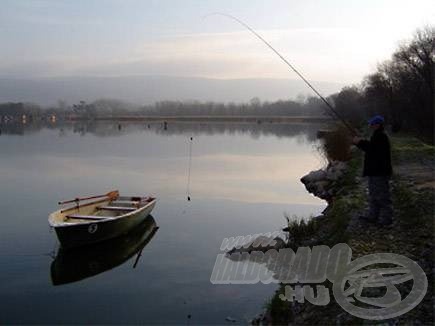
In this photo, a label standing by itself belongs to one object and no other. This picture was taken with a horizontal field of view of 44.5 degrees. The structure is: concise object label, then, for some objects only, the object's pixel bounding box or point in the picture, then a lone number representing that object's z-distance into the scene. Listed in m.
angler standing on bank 9.84
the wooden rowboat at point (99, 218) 14.27
